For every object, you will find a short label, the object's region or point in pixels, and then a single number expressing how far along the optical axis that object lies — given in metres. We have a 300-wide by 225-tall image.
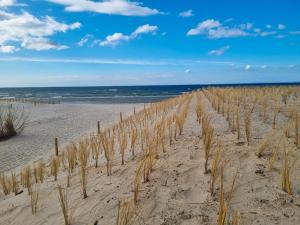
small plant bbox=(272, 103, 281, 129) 4.36
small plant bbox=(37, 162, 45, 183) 3.88
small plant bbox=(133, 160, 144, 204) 2.50
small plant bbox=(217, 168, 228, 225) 1.85
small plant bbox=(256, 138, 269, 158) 3.12
